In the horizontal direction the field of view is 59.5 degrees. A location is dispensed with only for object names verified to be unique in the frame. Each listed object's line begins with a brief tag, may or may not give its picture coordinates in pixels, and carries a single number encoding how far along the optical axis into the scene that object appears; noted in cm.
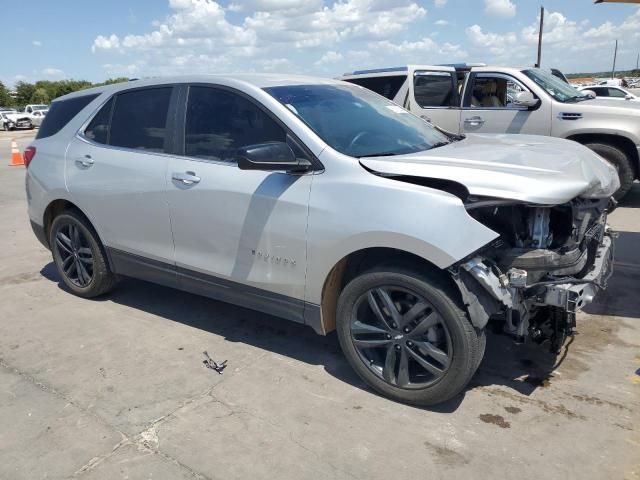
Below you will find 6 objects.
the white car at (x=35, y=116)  3644
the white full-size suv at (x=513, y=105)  755
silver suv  292
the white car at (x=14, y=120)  3538
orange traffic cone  1587
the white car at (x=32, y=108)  3753
